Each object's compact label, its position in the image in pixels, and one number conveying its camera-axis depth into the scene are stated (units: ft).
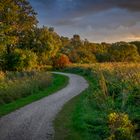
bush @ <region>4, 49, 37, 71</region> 80.07
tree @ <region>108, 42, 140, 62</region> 171.46
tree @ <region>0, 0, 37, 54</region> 69.12
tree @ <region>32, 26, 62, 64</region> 91.61
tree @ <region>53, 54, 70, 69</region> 138.35
